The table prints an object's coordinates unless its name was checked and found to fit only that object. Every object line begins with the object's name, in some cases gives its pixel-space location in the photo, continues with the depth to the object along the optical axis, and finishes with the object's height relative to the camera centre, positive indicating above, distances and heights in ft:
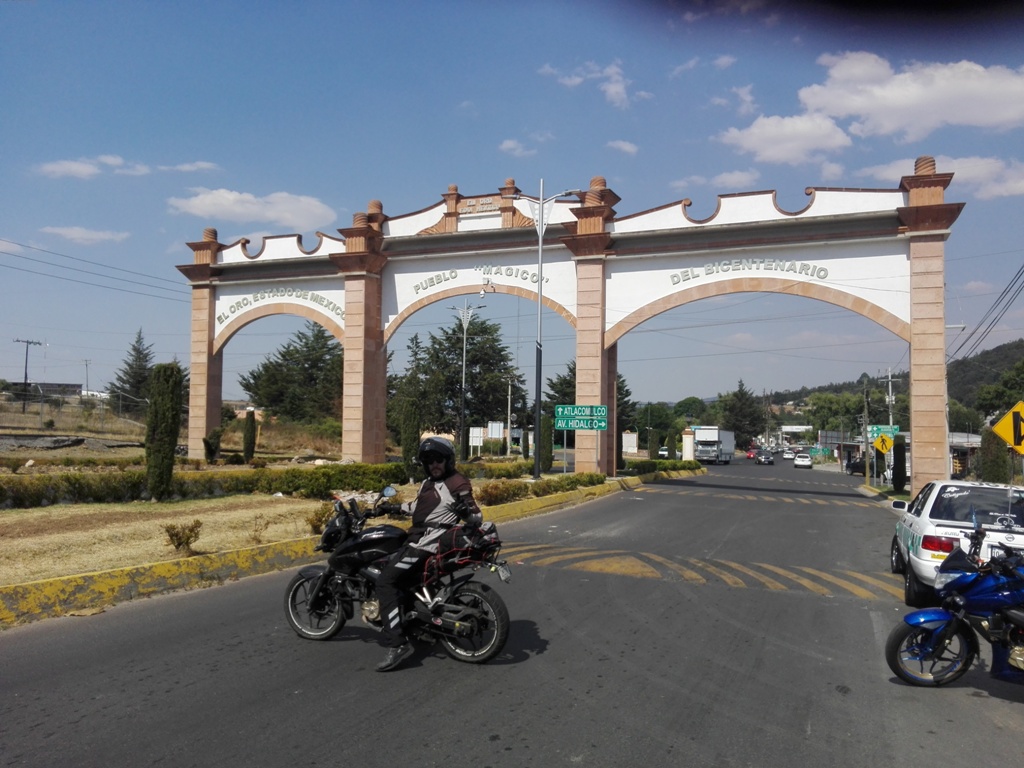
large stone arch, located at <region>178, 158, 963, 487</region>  70.79 +16.37
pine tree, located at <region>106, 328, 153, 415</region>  226.99 +14.01
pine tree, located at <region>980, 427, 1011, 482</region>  96.37 -3.56
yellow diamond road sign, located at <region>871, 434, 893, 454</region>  112.16 -1.64
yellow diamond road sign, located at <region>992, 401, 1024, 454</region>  48.91 +0.25
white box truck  229.04 -4.34
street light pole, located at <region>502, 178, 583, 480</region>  75.72 +12.30
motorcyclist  19.51 -2.27
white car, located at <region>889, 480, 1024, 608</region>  26.76 -3.09
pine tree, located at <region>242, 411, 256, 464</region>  105.40 -1.70
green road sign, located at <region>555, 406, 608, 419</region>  80.53 +1.66
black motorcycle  19.58 -4.06
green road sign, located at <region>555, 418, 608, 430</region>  80.23 +0.47
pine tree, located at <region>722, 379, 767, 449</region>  367.25 +6.72
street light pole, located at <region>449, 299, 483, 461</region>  127.44 +3.53
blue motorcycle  18.28 -4.47
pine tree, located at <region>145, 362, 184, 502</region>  57.06 -0.13
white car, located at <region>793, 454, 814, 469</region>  226.69 -8.53
